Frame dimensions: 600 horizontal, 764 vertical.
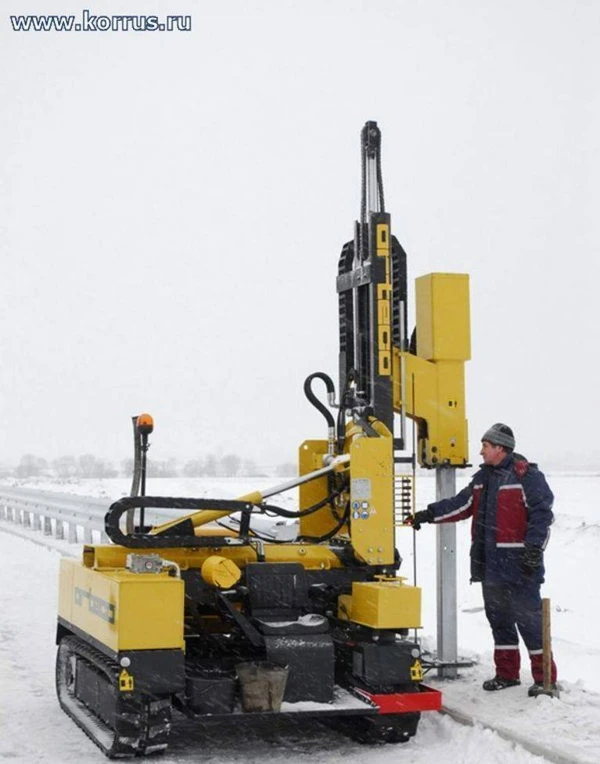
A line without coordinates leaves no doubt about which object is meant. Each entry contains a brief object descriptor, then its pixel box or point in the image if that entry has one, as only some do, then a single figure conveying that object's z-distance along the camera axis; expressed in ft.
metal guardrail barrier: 53.88
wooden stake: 21.94
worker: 22.57
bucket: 18.86
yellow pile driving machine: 18.67
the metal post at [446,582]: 24.81
